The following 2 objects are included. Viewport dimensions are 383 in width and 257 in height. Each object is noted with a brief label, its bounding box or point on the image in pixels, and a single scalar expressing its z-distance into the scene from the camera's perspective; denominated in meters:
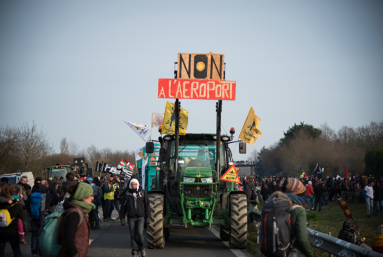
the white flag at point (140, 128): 27.64
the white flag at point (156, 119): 28.41
